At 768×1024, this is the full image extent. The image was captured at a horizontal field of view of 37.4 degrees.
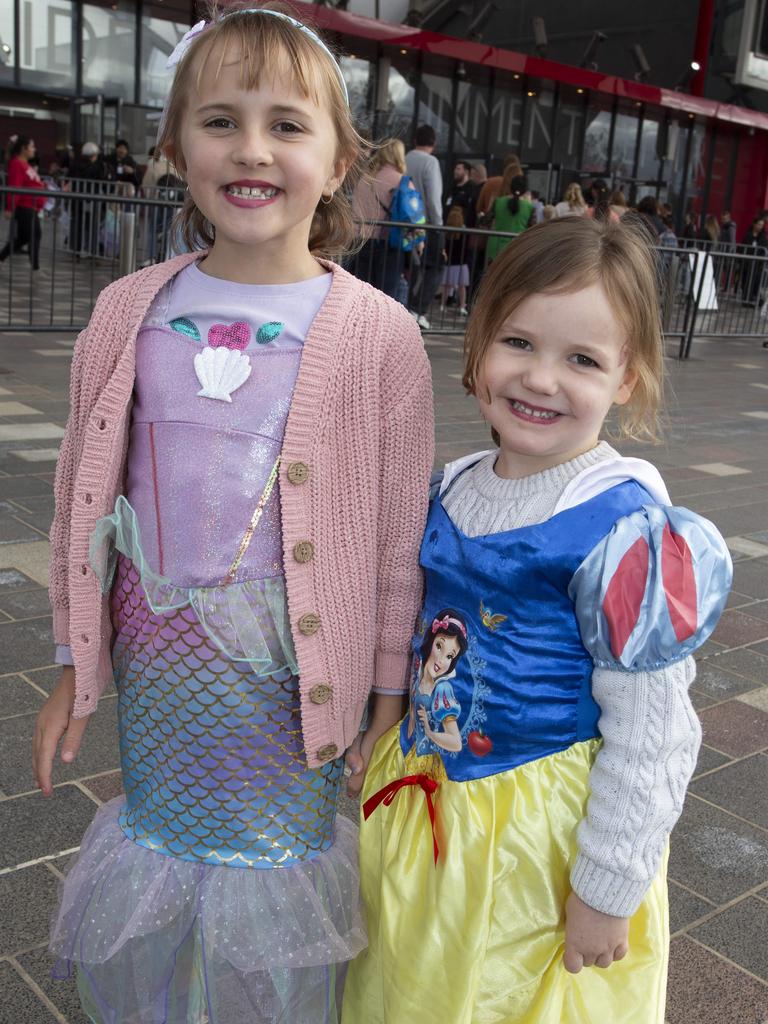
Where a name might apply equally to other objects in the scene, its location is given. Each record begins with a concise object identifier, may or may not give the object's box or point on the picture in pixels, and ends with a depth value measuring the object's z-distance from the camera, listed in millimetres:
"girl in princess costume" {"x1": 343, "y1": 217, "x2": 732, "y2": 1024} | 1470
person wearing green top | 12039
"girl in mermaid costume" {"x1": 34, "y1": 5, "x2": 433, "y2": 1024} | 1582
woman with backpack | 9938
